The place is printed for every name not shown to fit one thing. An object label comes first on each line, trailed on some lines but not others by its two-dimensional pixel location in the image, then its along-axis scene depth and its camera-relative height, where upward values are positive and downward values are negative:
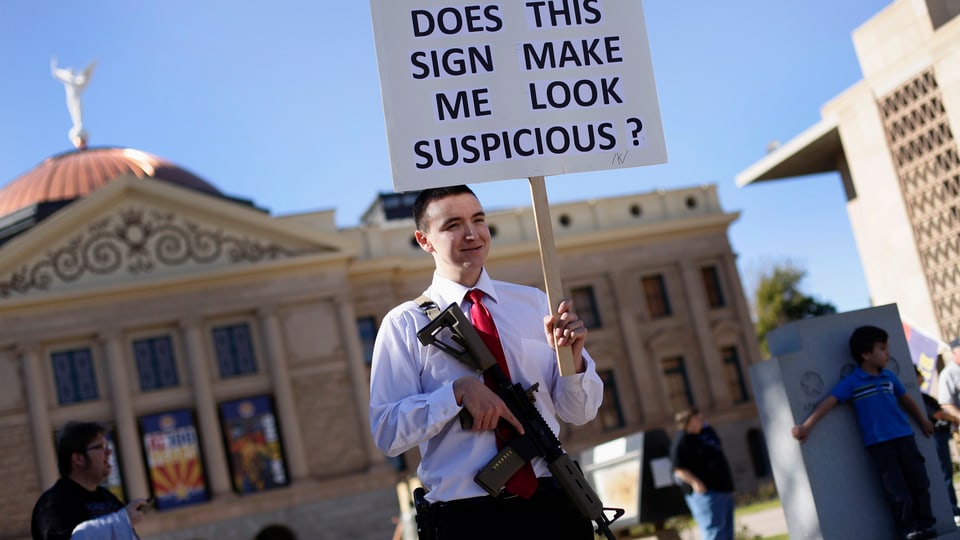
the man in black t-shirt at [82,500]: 5.65 -0.01
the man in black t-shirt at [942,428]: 10.34 -1.11
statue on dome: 41.06 +15.35
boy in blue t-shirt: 7.19 -0.66
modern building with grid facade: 19.86 +3.16
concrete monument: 7.58 -0.76
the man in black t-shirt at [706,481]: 10.91 -1.16
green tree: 57.34 +2.41
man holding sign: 3.84 +0.09
